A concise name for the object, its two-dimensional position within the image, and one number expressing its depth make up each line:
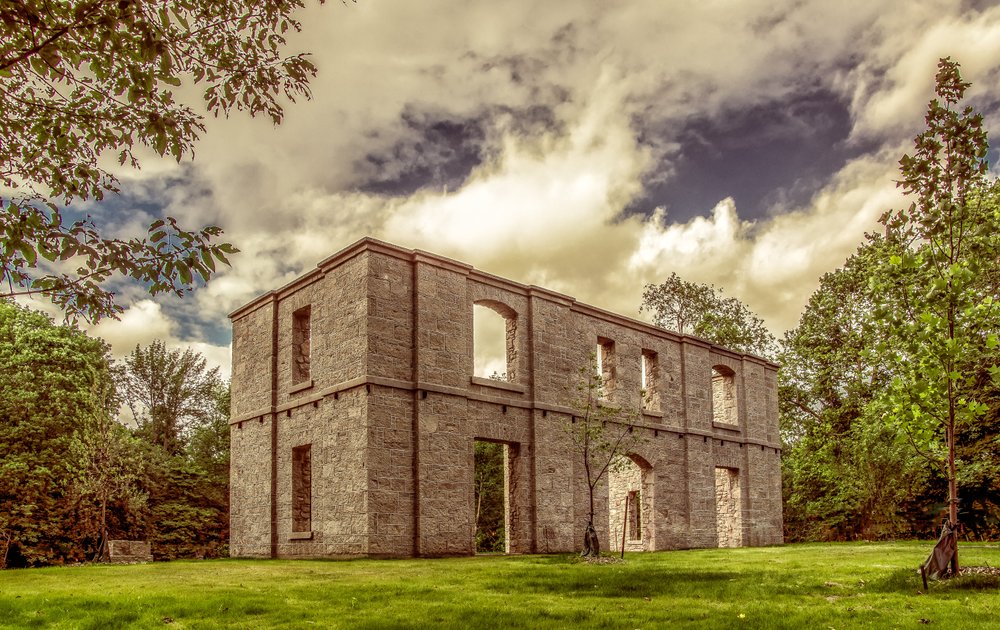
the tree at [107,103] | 6.43
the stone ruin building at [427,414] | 18.48
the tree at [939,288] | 11.49
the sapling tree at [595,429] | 18.33
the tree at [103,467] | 27.41
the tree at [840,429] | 30.53
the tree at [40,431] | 27.30
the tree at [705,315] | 39.31
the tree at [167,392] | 39.44
